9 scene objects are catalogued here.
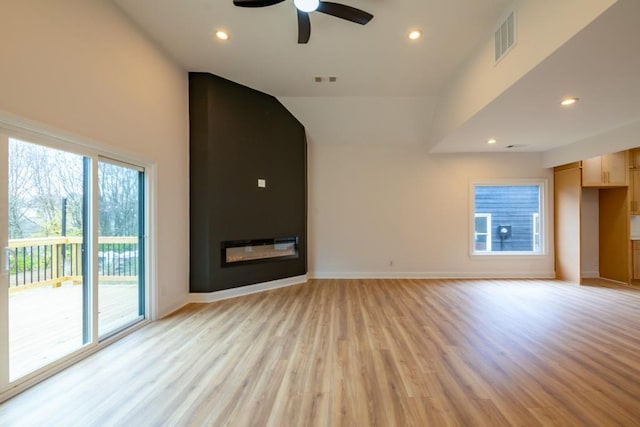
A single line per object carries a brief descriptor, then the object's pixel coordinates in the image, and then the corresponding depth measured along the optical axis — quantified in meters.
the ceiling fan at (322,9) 2.35
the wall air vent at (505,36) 2.53
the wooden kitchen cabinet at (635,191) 5.01
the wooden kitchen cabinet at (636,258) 5.22
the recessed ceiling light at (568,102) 2.98
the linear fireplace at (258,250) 4.25
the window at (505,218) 5.75
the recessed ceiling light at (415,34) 3.00
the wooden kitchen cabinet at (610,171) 4.98
